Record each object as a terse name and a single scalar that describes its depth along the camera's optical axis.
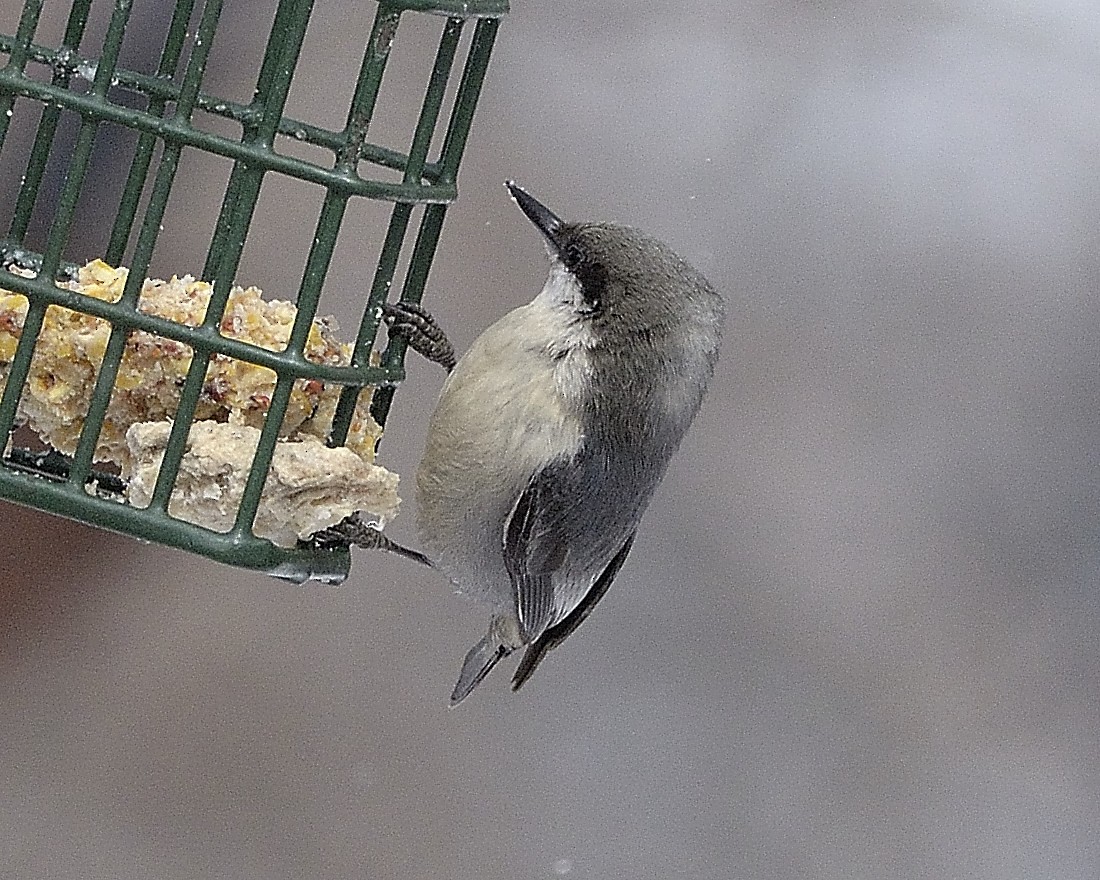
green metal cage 4.68
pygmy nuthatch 6.11
